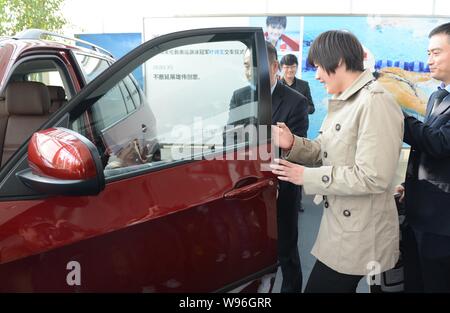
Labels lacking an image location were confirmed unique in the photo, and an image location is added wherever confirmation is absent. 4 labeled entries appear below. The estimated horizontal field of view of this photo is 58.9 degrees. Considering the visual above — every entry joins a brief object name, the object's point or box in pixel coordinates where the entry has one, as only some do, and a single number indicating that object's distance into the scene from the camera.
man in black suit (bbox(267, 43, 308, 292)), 2.38
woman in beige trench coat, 1.37
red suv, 1.21
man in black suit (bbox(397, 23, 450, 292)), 1.58
